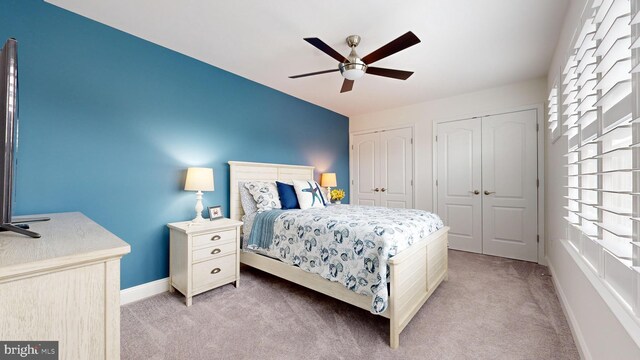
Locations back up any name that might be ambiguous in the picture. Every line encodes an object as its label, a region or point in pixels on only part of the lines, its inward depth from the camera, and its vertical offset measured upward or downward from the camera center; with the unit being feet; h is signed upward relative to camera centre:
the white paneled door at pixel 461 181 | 12.64 -0.03
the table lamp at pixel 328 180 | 14.37 +0.03
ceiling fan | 6.25 +3.44
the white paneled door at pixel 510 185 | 11.28 -0.22
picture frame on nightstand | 9.04 -1.17
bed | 5.74 -2.77
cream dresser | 2.31 -1.14
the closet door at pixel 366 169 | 16.14 +0.74
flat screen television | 3.09 +0.74
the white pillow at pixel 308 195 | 10.39 -0.60
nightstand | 7.51 -2.38
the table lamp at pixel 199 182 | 8.18 -0.05
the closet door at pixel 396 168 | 14.76 +0.74
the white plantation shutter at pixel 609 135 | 3.18 +0.69
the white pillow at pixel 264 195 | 9.88 -0.58
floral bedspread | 5.98 -1.67
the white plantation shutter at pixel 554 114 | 8.26 +2.29
